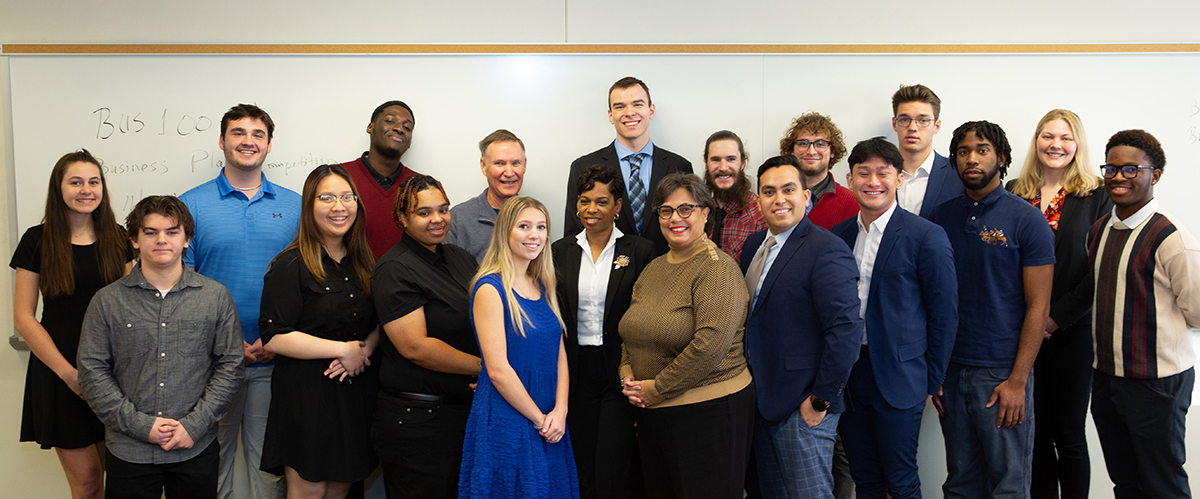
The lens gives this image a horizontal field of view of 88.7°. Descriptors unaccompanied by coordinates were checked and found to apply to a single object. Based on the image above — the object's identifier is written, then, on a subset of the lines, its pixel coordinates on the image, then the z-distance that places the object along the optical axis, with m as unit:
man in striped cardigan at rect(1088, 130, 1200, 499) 2.34
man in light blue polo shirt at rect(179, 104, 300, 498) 2.79
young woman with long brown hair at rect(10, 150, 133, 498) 2.66
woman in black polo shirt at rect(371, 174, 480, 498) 2.27
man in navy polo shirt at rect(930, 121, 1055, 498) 2.42
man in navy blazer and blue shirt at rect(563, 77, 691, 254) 3.09
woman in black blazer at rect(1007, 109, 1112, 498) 2.84
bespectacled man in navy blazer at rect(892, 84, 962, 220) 3.15
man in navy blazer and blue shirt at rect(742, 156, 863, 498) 2.18
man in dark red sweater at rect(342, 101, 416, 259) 3.22
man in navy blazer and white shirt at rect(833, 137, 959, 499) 2.35
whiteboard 3.41
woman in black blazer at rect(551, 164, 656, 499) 2.43
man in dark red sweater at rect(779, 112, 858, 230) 3.03
